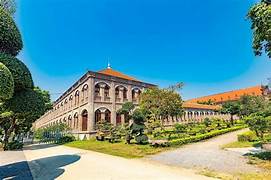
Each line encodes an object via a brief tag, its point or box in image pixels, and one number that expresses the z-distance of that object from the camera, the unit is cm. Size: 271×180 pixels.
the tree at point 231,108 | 2273
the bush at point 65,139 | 1860
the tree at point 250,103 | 2666
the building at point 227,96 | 5149
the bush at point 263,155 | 659
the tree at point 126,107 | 1615
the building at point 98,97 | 1871
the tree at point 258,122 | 834
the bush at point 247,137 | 1145
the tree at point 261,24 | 548
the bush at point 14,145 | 1478
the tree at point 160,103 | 1736
